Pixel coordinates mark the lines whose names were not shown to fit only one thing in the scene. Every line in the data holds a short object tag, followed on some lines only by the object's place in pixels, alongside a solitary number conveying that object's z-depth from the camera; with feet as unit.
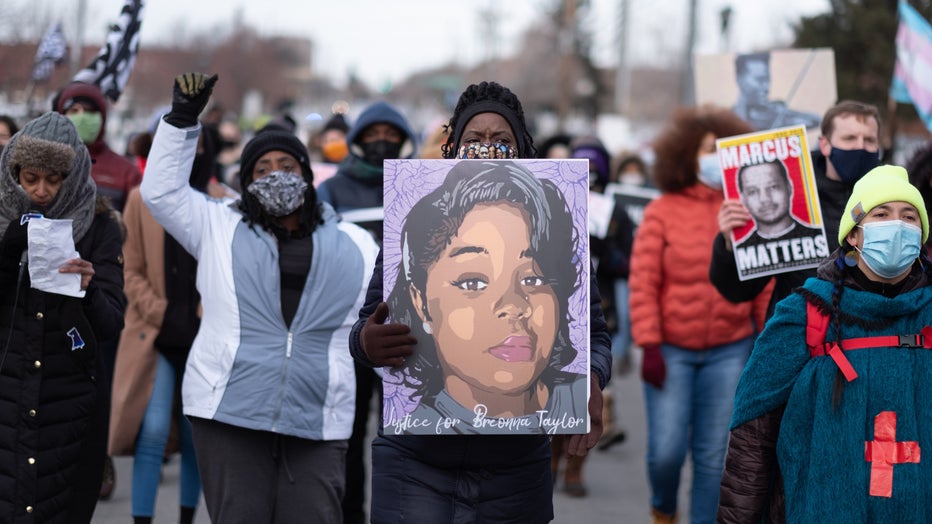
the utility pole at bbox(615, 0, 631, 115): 132.05
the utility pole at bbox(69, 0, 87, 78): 71.05
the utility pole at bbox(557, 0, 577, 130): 124.06
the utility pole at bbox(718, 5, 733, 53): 68.85
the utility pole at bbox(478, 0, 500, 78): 186.16
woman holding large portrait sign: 13.69
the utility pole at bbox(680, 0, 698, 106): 73.56
